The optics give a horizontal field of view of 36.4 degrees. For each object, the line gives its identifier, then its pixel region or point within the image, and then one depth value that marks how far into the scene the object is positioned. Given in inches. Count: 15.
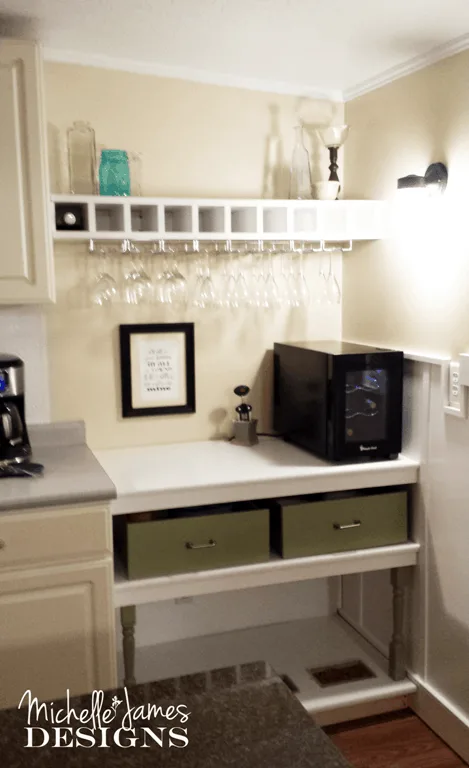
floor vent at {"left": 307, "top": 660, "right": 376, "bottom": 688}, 99.6
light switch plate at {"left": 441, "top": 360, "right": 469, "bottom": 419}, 86.2
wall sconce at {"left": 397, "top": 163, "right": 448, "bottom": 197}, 87.6
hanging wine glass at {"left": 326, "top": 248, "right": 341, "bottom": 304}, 113.6
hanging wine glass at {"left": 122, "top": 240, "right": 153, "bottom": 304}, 101.3
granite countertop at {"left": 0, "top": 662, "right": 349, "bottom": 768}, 35.1
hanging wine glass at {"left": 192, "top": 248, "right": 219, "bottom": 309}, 104.4
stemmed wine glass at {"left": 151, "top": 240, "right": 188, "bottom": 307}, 102.1
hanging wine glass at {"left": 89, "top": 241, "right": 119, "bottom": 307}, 99.7
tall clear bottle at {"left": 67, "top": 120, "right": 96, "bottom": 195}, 97.3
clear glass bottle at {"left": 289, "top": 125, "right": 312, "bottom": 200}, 106.3
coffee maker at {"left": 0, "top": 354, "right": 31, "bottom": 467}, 86.8
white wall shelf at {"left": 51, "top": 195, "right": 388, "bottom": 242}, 93.0
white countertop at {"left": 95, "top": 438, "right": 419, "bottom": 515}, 86.0
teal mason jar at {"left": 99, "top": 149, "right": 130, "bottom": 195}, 95.1
